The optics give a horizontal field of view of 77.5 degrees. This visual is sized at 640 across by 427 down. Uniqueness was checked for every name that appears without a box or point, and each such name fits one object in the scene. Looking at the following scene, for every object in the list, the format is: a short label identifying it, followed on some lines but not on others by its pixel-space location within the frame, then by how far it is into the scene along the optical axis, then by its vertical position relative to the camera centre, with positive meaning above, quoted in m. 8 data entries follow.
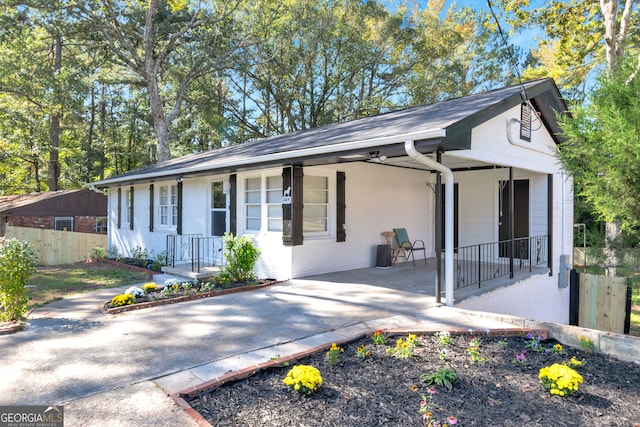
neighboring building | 18.16 +0.28
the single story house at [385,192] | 6.19 +0.57
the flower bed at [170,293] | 5.85 -1.26
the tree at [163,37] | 16.20 +8.01
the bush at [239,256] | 7.39 -0.75
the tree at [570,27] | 11.84 +5.86
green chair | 9.33 -0.67
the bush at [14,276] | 4.75 -0.71
